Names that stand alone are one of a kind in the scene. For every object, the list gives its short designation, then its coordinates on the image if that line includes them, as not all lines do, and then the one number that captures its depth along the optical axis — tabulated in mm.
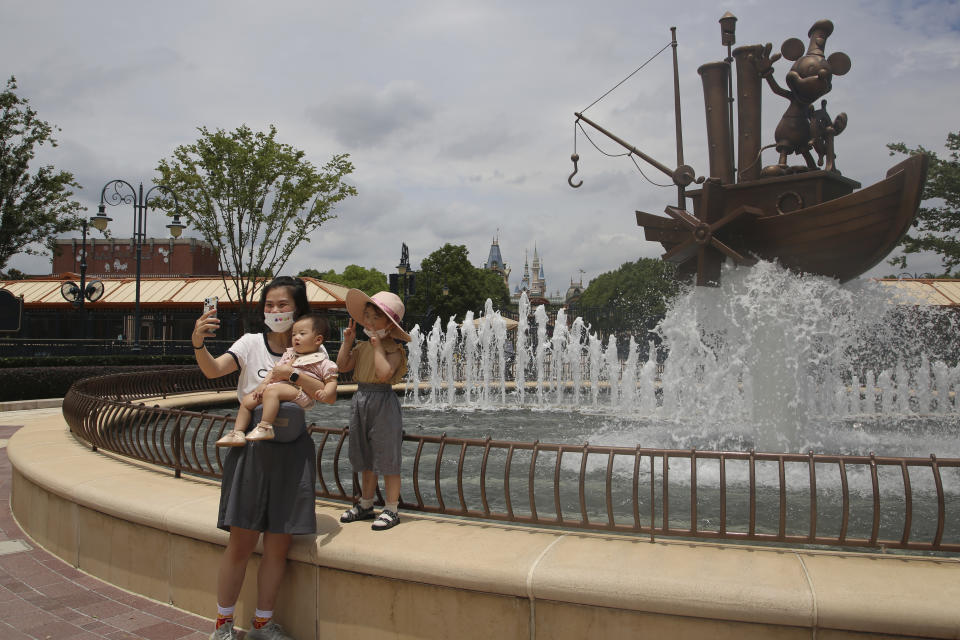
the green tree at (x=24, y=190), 22500
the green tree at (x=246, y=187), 21562
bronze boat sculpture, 8352
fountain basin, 2600
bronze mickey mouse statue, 9125
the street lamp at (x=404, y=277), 23781
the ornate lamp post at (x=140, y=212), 20531
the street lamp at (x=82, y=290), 24250
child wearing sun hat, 3607
